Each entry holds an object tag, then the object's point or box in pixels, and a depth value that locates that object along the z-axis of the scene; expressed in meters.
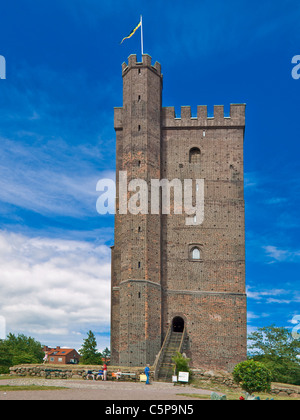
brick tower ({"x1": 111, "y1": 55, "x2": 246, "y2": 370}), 37.56
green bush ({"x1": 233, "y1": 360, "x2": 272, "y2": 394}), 26.20
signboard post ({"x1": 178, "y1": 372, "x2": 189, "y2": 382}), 28.34
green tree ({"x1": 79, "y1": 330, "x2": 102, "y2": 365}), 52.53
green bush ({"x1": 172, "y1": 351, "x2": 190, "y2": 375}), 29.78
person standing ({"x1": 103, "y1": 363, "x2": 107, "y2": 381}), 28.39
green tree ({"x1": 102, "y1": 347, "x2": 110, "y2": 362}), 80.91
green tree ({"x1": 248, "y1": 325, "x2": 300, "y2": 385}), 43.19
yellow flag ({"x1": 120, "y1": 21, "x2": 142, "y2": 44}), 42.31
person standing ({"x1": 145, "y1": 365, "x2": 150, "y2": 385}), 27.71
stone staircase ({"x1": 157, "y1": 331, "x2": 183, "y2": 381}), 32.28
